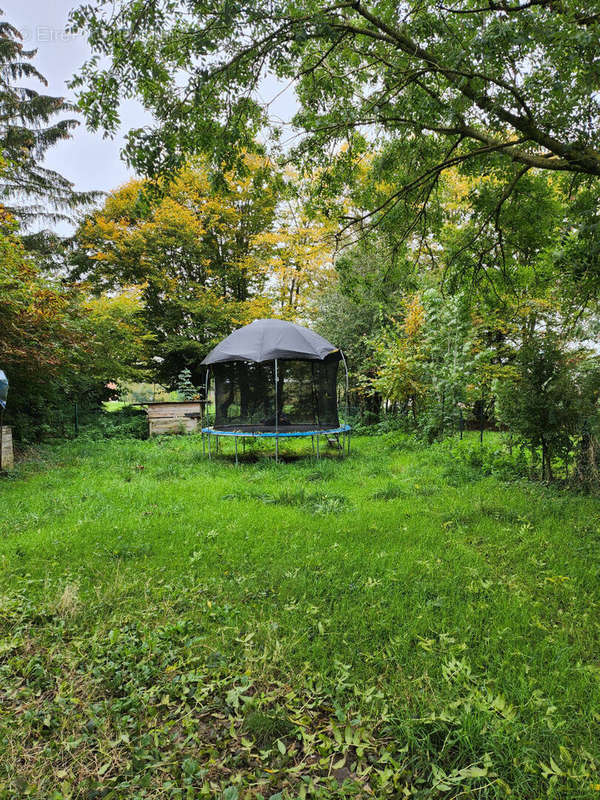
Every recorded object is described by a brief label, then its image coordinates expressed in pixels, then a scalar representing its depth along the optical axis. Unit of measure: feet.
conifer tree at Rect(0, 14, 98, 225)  44.39
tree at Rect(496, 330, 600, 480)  15.17
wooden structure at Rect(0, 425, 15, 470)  20.36
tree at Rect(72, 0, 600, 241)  8.91
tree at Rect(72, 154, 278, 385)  46.96
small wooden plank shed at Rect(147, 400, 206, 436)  34.78
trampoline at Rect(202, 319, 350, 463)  25.35
